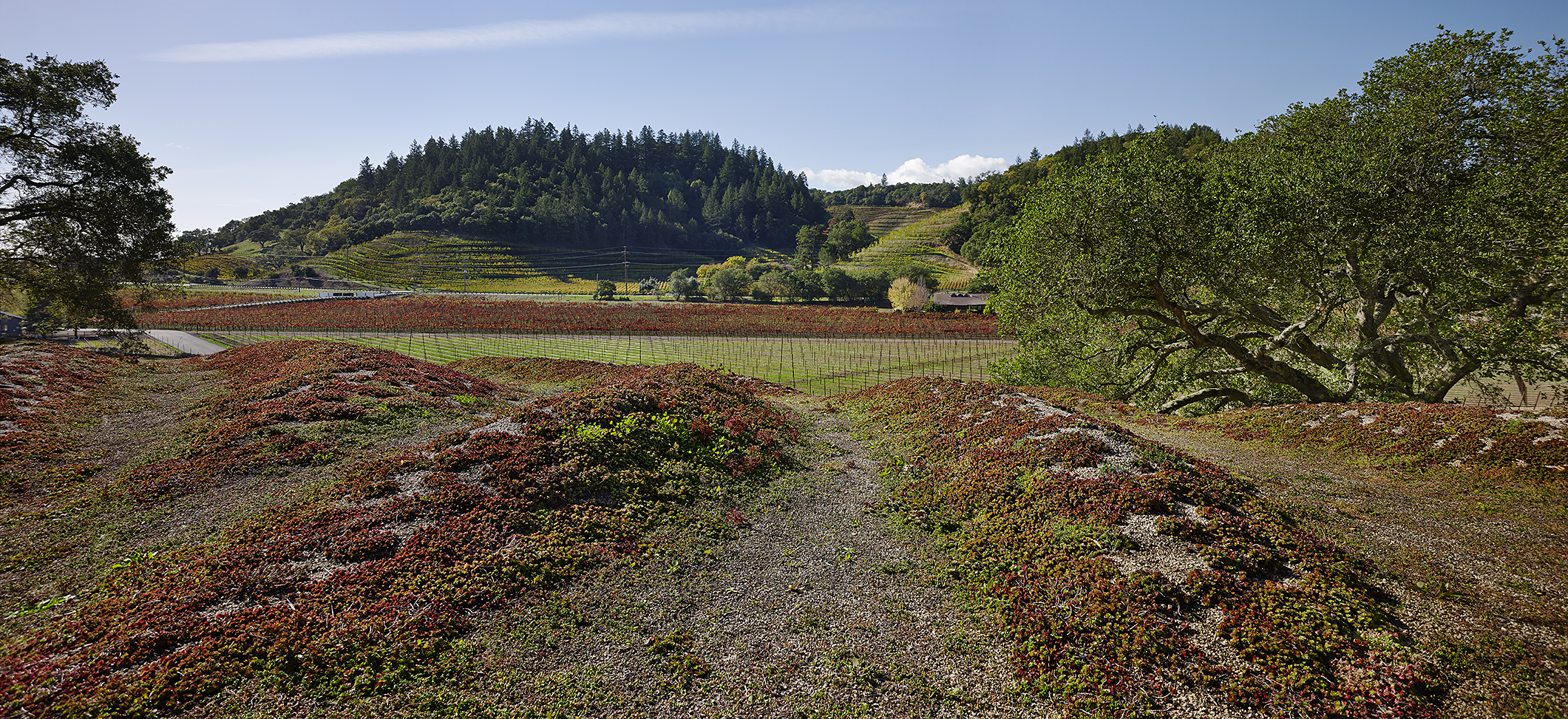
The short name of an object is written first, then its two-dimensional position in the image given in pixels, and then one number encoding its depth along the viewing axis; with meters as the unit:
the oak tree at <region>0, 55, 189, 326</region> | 28.14
